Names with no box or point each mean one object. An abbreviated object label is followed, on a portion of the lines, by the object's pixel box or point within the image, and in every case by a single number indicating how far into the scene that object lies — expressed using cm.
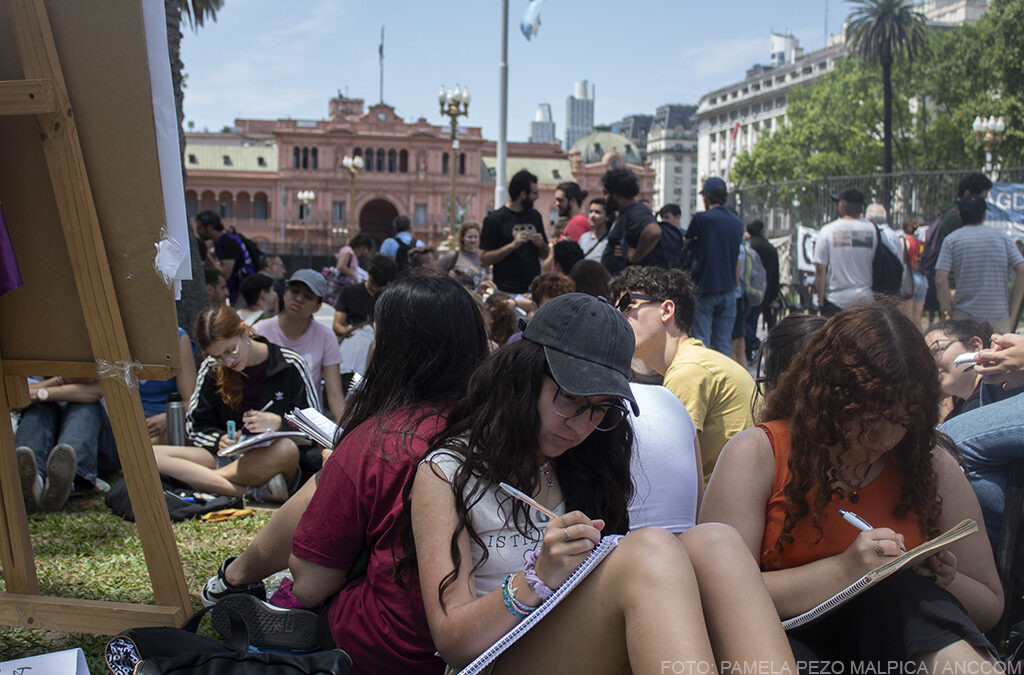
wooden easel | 250
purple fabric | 265
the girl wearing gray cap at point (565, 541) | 184
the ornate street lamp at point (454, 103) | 2239
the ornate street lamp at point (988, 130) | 2100
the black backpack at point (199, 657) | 208
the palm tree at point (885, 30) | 3644
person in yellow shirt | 343
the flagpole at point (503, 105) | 1454
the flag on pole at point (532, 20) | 1670
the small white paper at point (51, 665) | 233
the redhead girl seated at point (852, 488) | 227
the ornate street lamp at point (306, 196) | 4553
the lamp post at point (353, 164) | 3249
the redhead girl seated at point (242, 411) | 495
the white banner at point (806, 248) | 1387
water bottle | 540
